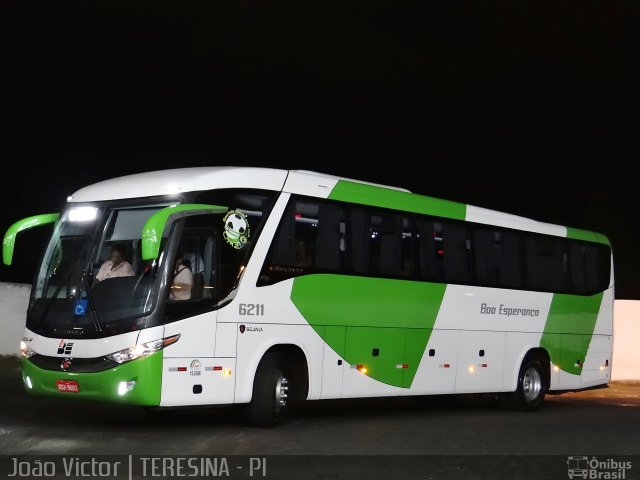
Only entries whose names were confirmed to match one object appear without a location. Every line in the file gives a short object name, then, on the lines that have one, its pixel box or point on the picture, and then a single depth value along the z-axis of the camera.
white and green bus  12.27
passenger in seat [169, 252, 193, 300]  12.40
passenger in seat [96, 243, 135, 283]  12.37
